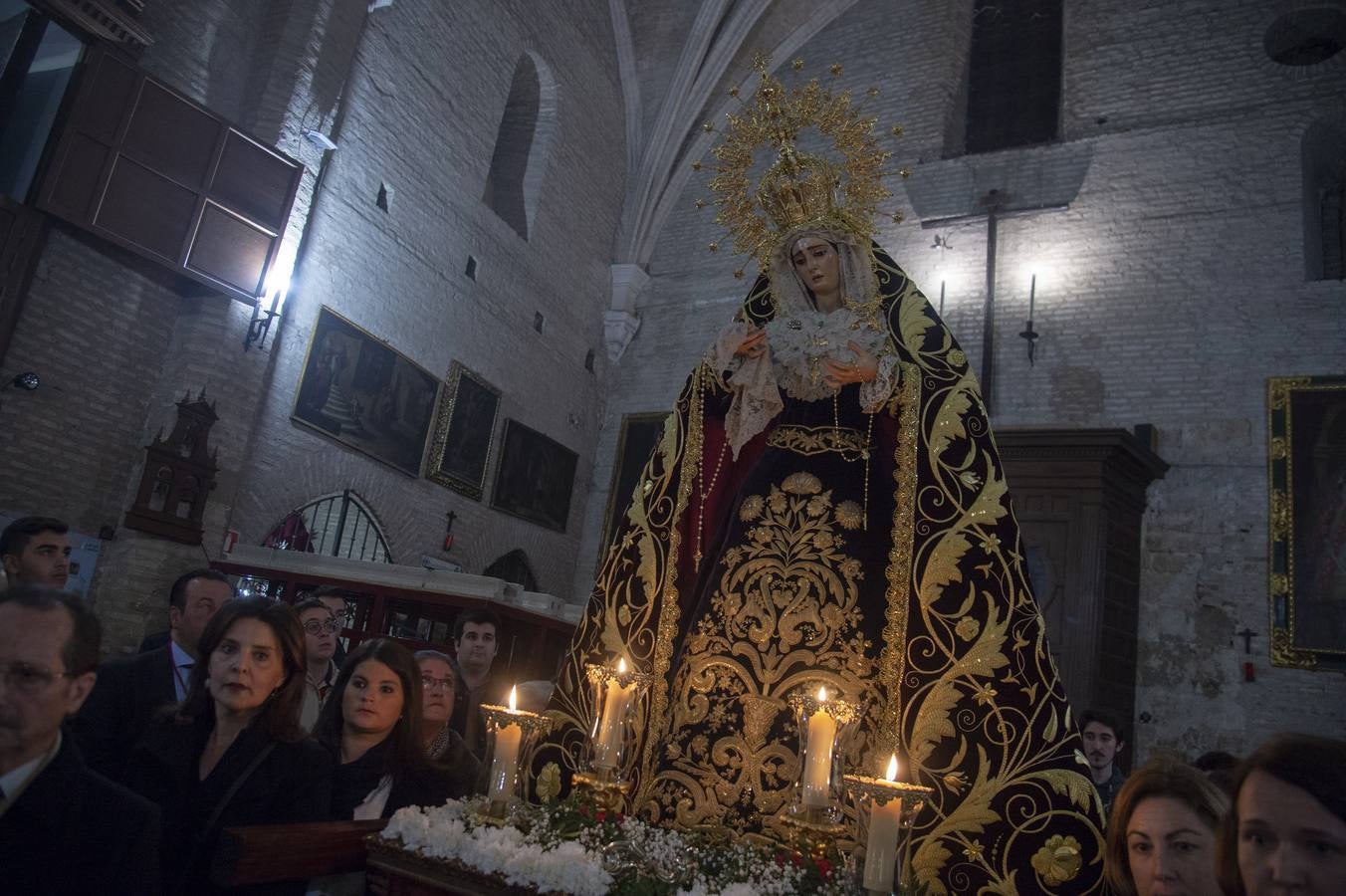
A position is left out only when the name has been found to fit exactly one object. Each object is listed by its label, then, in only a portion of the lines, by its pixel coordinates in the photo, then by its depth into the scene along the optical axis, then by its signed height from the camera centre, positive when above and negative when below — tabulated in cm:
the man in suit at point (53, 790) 179 -32
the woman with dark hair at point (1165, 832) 202 -11
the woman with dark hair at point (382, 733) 294 -22
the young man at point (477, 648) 486 +13
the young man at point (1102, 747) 495 +12
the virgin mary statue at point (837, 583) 263 +44
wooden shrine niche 792 +118
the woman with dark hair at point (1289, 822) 139 -3
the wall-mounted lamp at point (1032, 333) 1082 +454
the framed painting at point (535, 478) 1227 +257
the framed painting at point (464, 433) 1120 +271
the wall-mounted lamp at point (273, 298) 869 +303
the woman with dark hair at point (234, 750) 240 -28
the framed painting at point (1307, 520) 890 +256
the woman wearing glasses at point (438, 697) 331 -10
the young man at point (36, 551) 391 +21
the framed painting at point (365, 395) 961 +262
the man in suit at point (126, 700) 271 -23
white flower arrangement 205 -35
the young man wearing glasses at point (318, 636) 451 +6
